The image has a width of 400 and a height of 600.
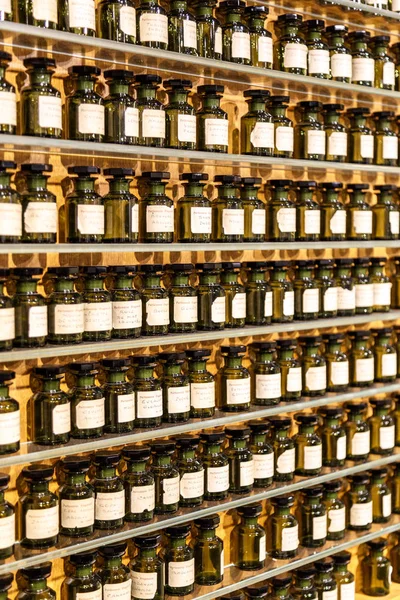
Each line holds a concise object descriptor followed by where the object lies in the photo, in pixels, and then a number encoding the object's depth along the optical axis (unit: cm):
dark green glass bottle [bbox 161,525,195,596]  223
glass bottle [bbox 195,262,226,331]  225
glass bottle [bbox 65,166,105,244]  200
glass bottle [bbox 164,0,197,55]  215
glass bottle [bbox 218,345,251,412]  235
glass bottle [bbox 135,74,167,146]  209
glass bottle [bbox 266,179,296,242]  241
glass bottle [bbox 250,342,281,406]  241
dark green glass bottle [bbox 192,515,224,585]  230
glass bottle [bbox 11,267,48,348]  192
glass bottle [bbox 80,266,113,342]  203
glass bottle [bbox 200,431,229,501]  230
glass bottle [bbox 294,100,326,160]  247
